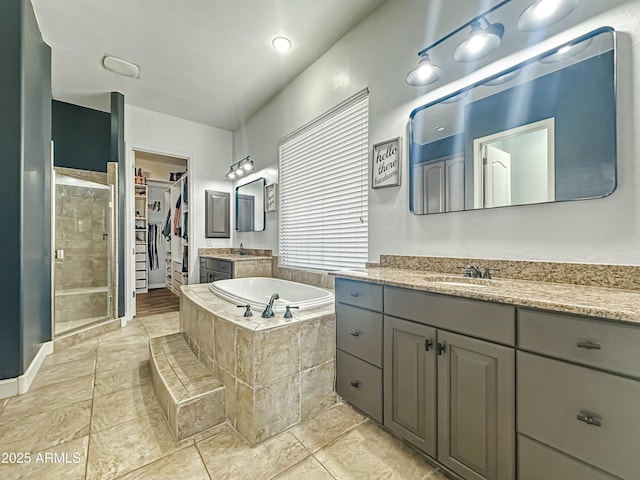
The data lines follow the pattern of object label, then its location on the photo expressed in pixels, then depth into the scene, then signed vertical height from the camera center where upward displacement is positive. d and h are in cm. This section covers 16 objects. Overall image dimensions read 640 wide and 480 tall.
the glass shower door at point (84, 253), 321 -17
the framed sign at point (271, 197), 361 +56
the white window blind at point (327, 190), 244 +50
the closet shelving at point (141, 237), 567 +6
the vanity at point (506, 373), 81 -49
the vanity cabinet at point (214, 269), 351 -40
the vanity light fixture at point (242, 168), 397 +104
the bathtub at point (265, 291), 201 -49
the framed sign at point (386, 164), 206 +58
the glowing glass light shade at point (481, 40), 144 +104
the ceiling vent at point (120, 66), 289 +186
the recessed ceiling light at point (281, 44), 258 +185
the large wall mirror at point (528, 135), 121 +54
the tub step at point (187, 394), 152 -89
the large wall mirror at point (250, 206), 391 +50
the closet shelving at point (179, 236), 462 +7
